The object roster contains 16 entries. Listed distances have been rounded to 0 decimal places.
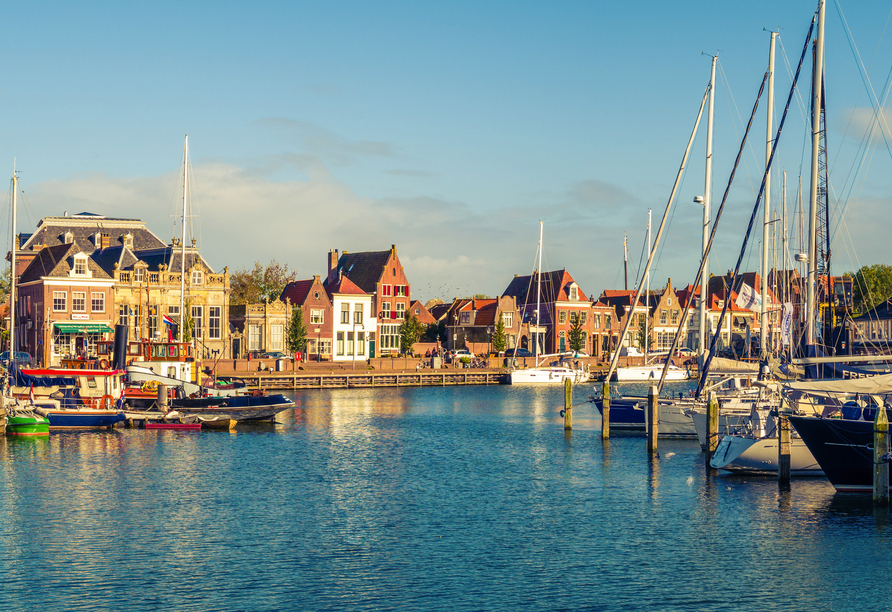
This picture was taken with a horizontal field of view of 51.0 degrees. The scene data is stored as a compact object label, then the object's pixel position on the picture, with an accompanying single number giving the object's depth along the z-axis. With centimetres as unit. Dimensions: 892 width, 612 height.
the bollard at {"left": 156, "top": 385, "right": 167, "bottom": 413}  5776
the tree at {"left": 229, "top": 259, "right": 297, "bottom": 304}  13712
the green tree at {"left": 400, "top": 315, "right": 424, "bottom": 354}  11719
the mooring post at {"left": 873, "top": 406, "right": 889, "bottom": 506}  3159
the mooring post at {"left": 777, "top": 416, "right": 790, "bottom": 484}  3588
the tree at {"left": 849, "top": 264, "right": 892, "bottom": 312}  14588
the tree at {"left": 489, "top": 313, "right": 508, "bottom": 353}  12156
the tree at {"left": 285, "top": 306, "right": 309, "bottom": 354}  10544
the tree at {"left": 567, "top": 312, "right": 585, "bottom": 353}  12888
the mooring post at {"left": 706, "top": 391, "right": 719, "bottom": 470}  4212
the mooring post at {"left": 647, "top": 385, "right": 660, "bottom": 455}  4522
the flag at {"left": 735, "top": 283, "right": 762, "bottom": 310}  5641
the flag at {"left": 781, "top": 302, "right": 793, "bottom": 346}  5735
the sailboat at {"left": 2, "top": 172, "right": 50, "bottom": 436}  5194
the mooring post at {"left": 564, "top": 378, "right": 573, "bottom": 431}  5681
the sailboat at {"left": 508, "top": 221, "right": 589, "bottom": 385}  10619
